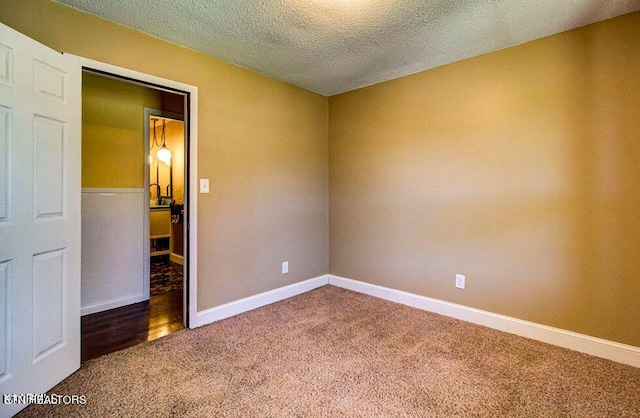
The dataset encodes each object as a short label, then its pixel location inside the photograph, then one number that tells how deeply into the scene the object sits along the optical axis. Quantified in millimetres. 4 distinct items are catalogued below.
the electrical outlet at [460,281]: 2945
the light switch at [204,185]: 2783
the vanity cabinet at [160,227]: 5488
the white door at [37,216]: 1615
